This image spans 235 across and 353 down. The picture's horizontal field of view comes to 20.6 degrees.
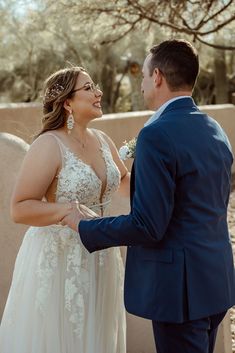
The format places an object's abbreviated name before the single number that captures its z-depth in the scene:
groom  2.48
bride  3.35
